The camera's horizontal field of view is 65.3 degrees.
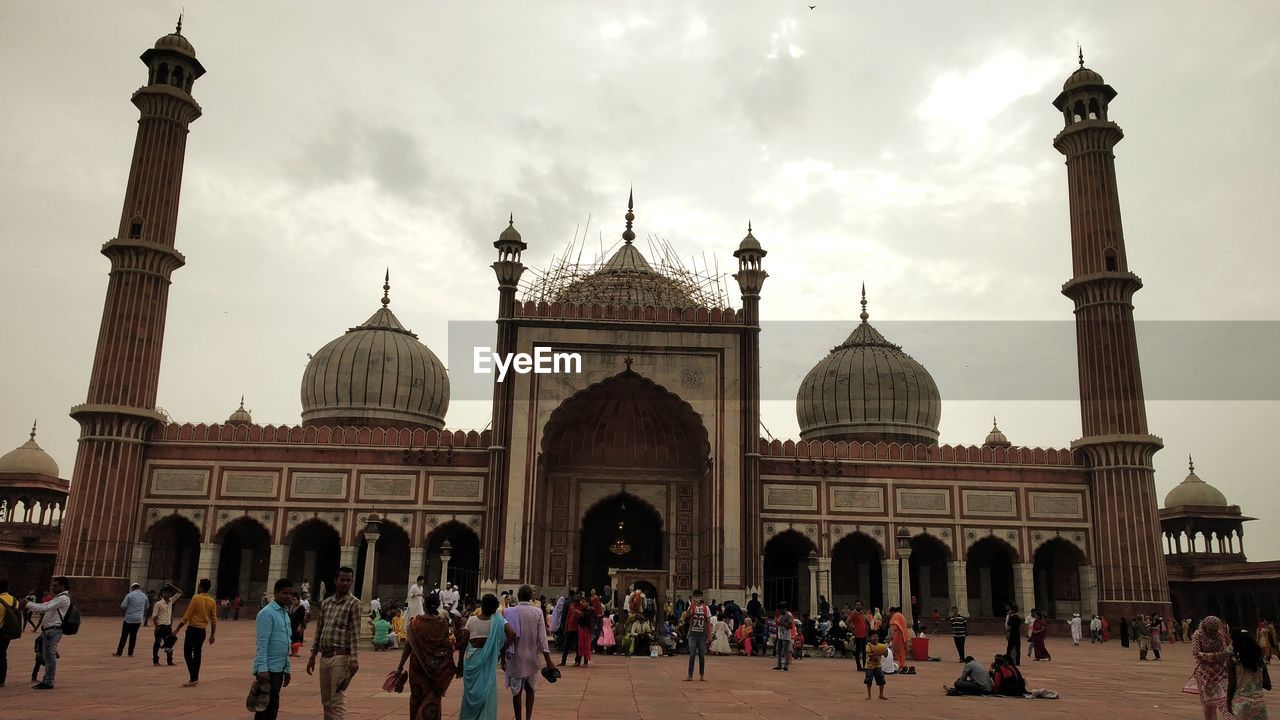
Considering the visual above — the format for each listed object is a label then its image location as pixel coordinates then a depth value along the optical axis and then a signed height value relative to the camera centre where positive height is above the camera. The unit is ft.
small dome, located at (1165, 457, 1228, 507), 138.51 +15.11
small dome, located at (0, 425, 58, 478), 133.69 +14.96
